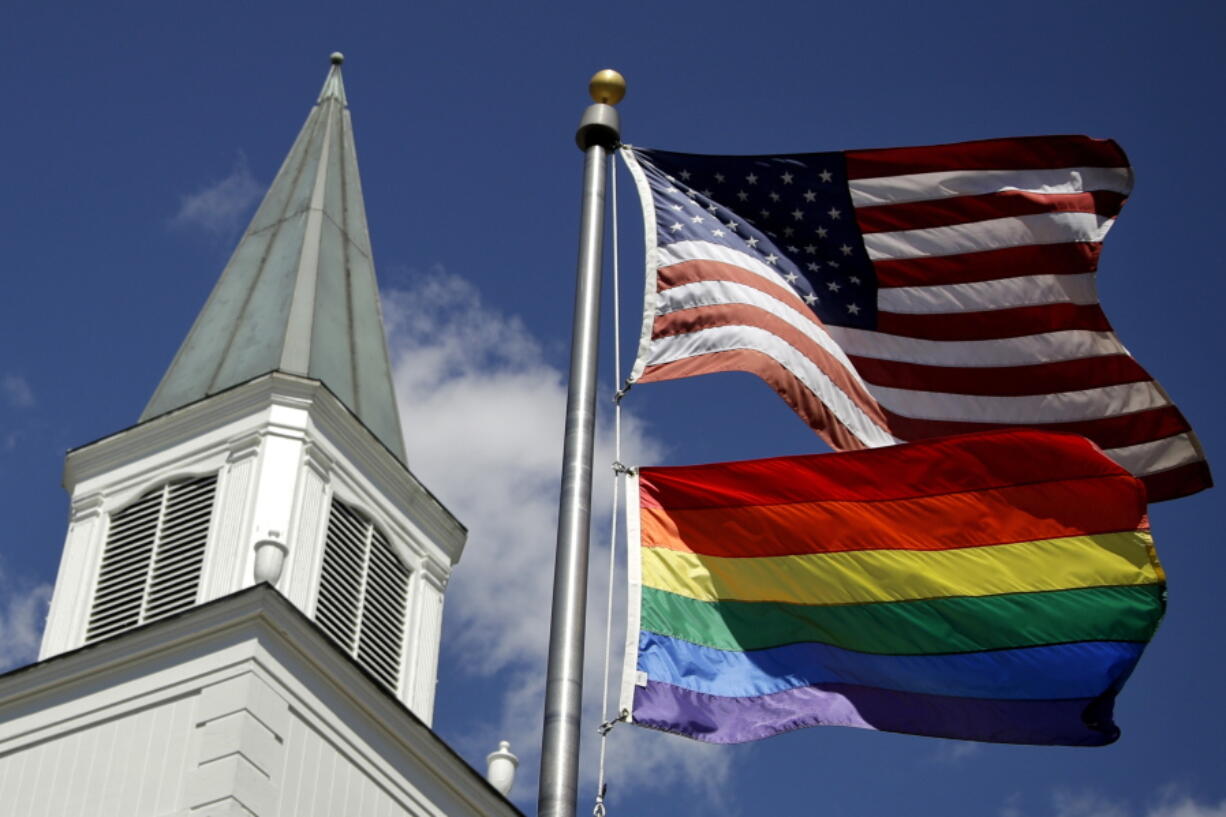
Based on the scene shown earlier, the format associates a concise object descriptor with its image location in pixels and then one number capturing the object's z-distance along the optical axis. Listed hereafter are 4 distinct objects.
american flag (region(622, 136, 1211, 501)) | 16.95
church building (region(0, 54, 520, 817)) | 17.42
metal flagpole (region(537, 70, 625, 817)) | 11.59
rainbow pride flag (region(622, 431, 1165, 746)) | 14.50
